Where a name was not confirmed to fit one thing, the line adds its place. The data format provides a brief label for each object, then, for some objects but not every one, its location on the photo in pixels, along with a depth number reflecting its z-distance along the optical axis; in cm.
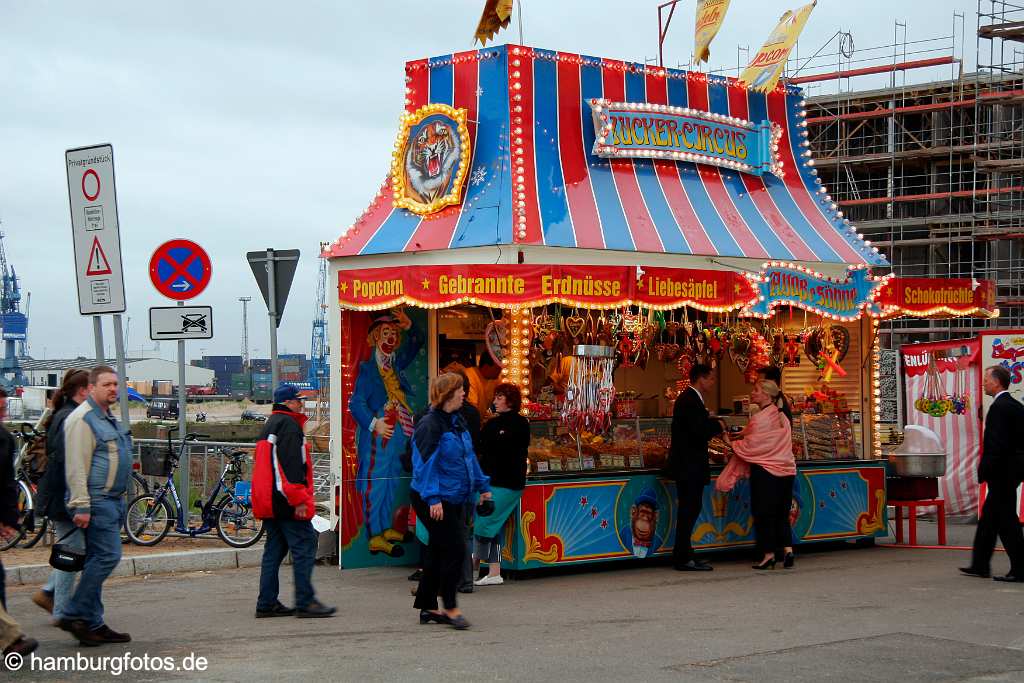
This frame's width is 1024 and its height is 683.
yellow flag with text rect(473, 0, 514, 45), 1402
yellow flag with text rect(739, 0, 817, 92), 1466
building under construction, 3822
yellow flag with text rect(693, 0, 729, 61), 1541
